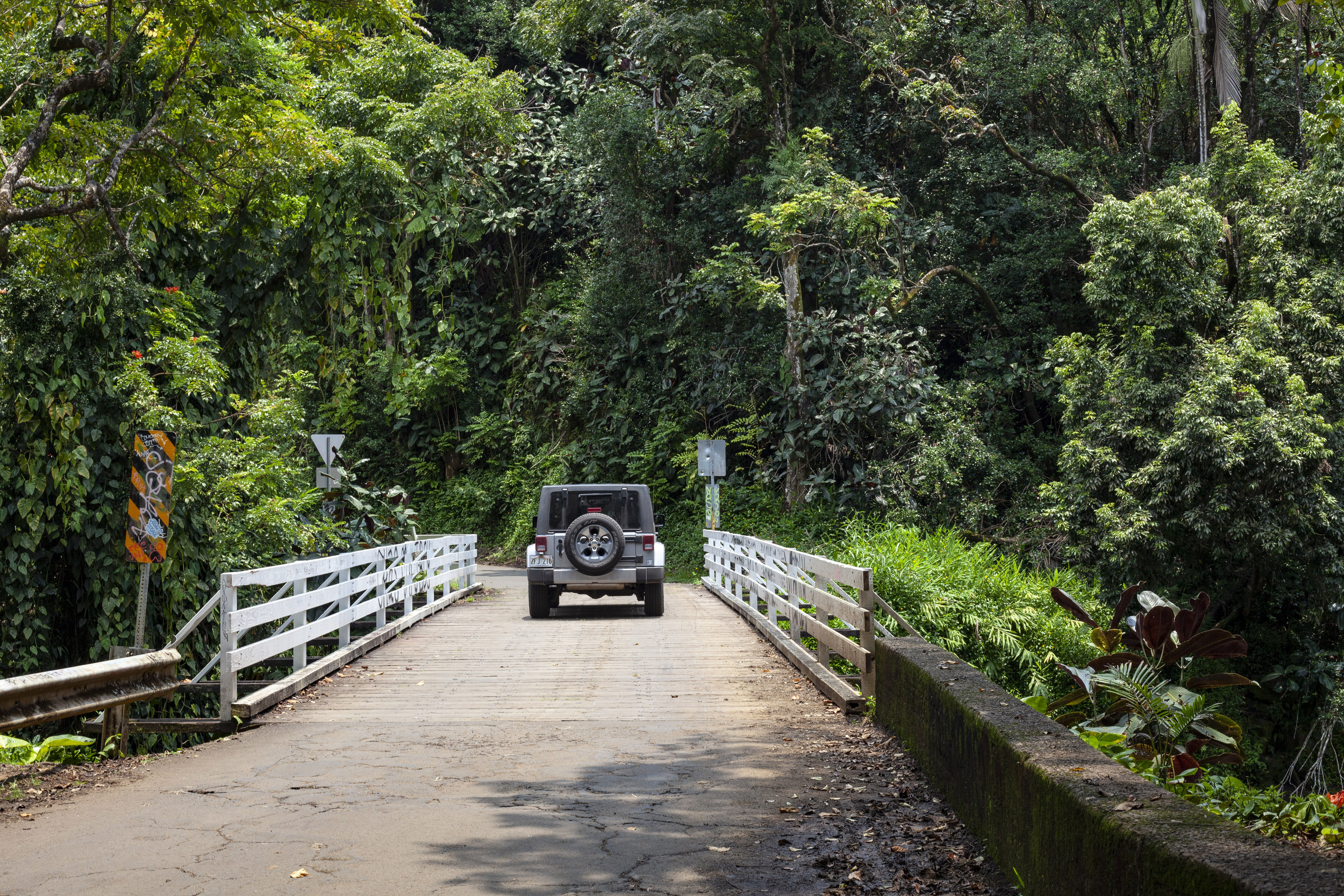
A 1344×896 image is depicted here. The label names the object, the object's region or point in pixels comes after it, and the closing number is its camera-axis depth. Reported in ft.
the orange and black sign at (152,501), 32.30
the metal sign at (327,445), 62.85
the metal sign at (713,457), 84.28
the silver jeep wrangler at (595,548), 56.59
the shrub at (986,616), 48.26
